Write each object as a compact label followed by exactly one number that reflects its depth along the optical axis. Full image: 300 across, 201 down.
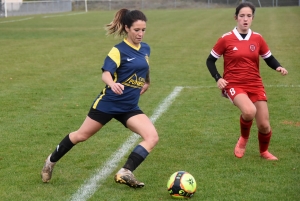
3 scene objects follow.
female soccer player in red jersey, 12.58
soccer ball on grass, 10.24
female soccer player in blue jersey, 10.58
